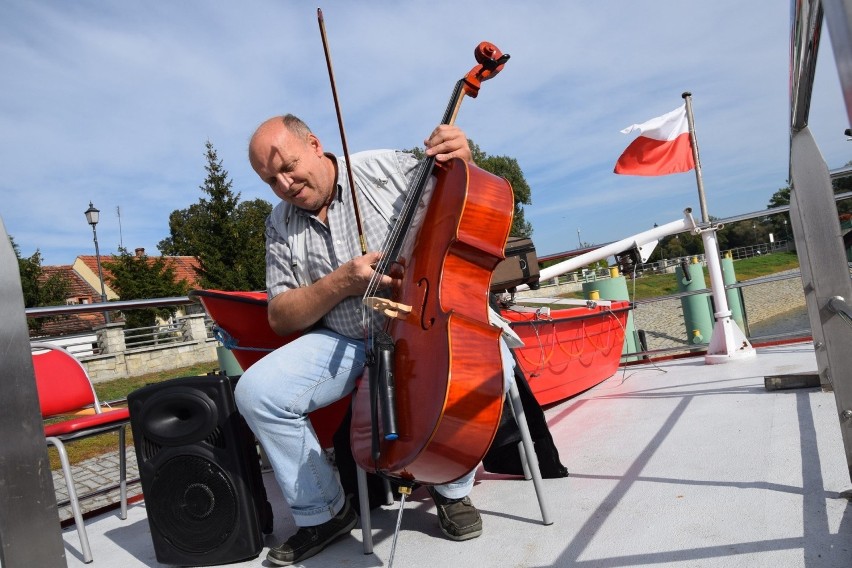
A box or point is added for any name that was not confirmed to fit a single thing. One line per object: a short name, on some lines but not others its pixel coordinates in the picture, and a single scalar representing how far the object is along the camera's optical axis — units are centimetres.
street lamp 1966
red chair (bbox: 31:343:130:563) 257
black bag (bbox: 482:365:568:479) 219
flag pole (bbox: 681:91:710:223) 412
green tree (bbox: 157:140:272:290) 2269
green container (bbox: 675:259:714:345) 1198
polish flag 536
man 190
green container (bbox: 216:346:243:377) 532
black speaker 199
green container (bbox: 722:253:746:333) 1248
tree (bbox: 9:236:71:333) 2394
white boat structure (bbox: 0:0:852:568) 133
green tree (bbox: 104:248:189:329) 2525
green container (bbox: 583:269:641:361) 1054
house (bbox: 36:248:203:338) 2791
